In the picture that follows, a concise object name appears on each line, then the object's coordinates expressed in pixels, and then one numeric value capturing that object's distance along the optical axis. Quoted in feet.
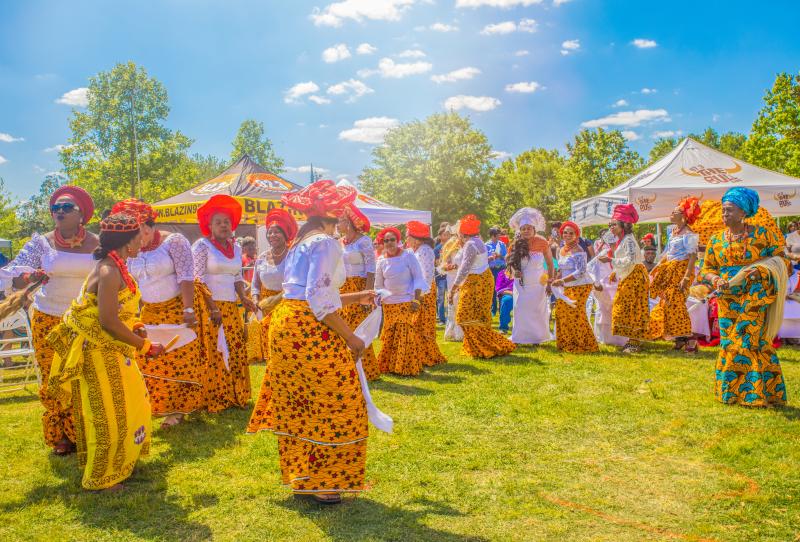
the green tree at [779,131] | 79.61
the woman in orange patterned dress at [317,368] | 11.67
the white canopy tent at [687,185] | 38.88
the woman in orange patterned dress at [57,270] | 15.34
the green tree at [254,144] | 181.27
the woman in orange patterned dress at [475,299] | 29.73
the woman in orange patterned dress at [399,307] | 25.41
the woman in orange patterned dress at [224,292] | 19.10
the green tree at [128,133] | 129.59
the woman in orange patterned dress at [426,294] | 28.12
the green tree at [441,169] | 145.89
